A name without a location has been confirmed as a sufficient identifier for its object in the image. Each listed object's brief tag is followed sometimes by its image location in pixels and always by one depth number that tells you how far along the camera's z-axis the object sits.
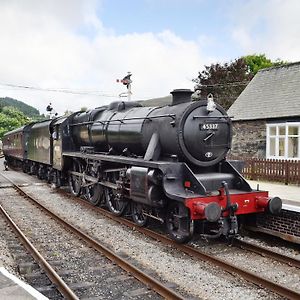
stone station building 18.12
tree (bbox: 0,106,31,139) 71.69
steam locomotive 7.50
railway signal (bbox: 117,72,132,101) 17.92
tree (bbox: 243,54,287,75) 53.72
